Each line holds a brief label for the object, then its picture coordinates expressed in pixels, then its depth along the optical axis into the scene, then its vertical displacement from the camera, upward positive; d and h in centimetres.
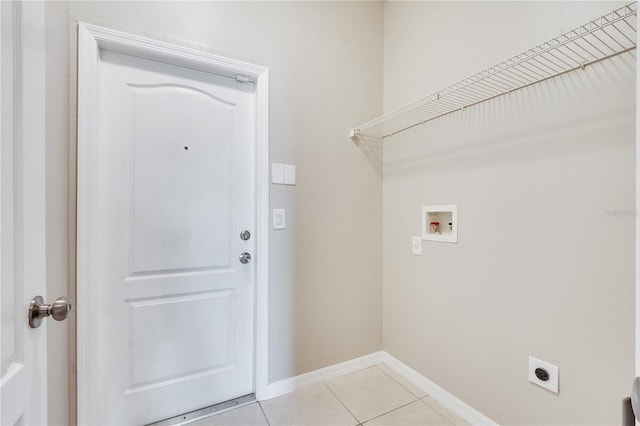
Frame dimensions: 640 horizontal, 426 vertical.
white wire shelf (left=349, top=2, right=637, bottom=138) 103 +62
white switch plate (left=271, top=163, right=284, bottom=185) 174 +23
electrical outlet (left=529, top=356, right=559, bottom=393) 121 -71
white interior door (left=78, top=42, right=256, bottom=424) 142 -16
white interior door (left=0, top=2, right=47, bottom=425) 53 +0
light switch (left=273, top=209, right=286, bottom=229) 175 -5
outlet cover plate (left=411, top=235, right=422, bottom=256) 183 -23
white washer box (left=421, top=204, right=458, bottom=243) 162 -7
